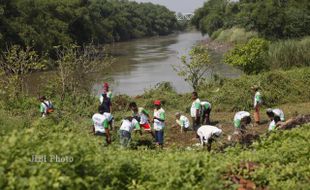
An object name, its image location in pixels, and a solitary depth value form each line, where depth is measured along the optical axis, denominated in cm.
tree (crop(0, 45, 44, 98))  2020
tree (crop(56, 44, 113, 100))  2034
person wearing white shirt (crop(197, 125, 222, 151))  1092
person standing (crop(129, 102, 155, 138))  1402
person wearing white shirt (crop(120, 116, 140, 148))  1184
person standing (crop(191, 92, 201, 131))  1502
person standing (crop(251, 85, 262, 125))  1596
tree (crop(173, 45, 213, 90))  2277
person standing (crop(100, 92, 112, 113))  1508
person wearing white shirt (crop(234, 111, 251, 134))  1258
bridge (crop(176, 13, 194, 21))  17025
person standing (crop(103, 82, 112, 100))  1586
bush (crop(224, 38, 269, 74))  2423
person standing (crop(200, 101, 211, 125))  1586
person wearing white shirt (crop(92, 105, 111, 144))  1233
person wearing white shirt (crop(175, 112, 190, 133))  1509
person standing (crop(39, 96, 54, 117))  1542
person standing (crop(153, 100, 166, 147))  1286
